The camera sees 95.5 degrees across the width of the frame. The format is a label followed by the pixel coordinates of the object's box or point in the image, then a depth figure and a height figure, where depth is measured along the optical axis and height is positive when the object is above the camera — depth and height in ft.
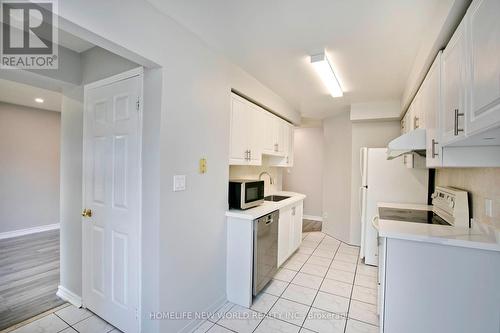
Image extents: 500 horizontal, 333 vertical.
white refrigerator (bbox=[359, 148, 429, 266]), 10.64 -0.94
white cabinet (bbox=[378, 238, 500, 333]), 4.68 -2.66
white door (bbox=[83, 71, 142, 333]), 6.09 -1.06
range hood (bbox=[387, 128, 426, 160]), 6.48 +0.70
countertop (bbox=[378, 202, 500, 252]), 4.77 -1.55
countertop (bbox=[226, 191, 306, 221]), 7.71 -1.66
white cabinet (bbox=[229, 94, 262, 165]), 8.48 +1.26
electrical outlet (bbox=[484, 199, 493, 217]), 5.17 -0.90
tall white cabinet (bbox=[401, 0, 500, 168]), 3.10 +1.29
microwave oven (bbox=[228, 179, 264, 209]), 8.24 -1.09
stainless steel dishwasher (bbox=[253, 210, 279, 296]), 7.80 -3.13
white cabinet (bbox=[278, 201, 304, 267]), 10.09 -3.17
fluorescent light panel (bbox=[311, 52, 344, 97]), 7.39 +3.53
